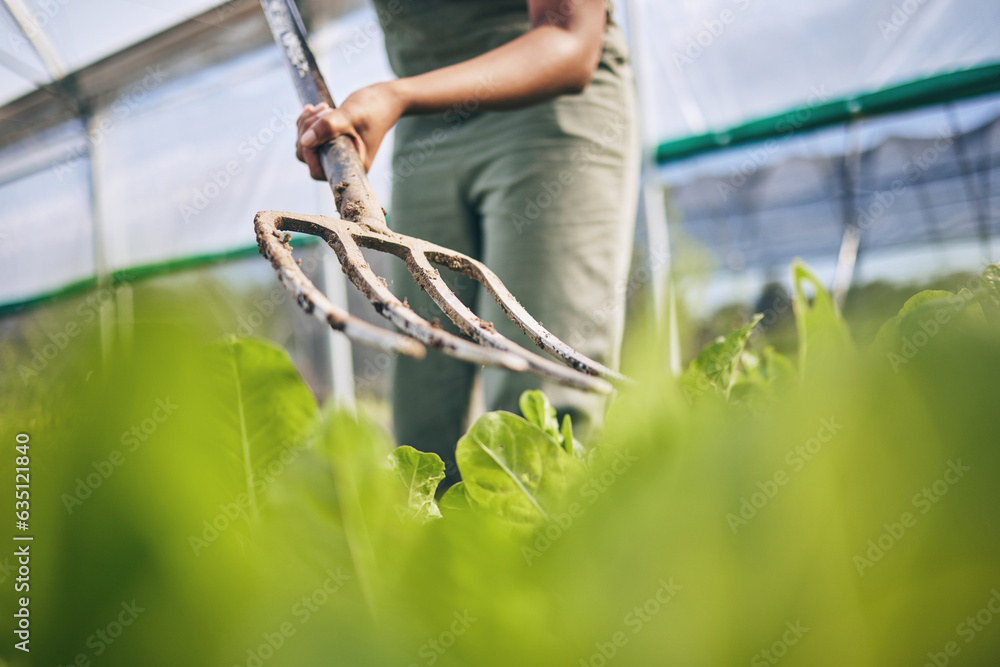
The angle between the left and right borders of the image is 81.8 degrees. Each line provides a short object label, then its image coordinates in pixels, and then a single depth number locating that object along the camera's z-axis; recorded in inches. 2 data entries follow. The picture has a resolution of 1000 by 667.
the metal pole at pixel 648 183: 127.0
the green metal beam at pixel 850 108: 103.8
